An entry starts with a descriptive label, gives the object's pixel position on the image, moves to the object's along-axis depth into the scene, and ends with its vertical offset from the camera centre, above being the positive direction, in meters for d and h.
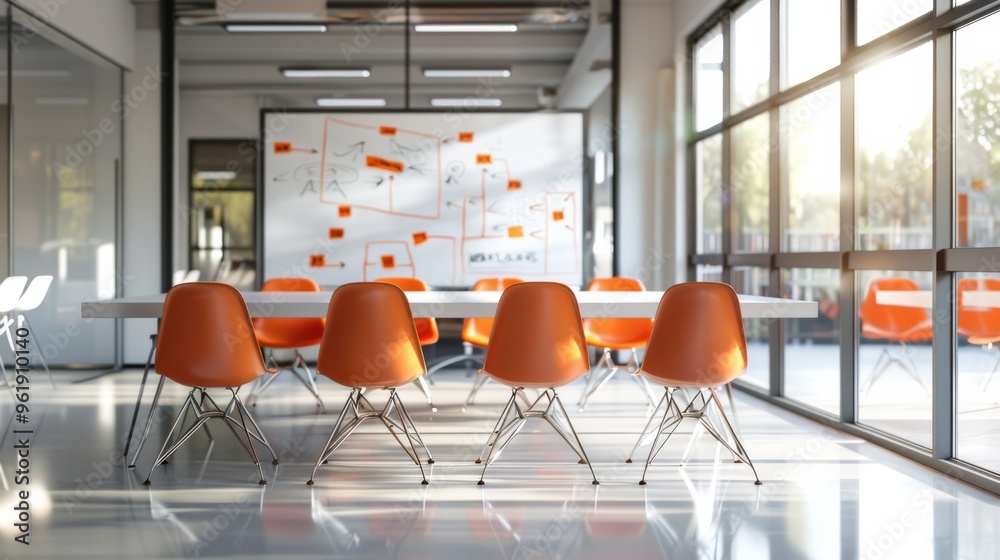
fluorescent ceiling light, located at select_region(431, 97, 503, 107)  7.05 +1.45
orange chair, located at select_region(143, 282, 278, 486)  3.50 -0.32
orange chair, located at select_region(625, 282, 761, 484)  3.49 -0.30
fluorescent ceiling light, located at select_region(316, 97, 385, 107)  7.02 +1.44
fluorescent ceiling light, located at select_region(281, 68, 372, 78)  7.04 +1.70
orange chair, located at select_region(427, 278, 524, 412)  5.27 -0.39
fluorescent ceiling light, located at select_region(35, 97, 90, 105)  5.73 +1.24
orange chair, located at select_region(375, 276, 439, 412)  5.35 -0.37
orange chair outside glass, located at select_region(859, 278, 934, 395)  4.02 -0.28
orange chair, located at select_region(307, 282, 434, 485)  3.51 -0.31
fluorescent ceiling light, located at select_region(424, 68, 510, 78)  7.09 +1.71
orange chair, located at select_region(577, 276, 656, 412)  5.17 -0.41
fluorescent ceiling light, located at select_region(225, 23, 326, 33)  7.09 +2.10
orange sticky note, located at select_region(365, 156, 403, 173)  6.96 +0.89
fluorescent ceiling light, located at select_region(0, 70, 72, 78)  5.44 +1.37
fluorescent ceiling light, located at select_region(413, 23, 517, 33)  7.14 +2.12
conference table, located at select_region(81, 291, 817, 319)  3.66 -0.18
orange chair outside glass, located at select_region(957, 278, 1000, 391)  3.43 -0.22
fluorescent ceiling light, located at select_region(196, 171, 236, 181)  7.04 +0.81
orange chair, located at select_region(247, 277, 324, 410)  5.19 -0.40
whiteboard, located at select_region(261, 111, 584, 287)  6.95 +0.62
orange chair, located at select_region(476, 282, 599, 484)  3.55 -0.32
